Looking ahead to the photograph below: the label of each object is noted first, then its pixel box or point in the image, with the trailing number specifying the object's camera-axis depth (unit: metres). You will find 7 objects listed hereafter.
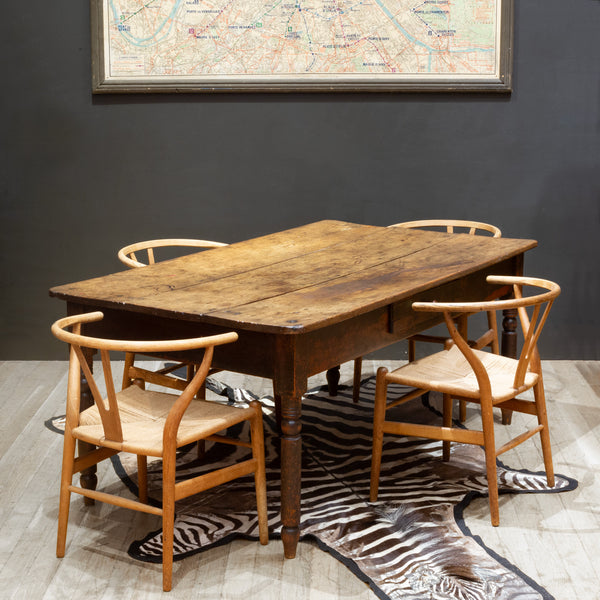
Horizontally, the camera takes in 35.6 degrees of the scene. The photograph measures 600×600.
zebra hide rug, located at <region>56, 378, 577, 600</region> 2.66
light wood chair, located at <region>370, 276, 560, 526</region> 2.94
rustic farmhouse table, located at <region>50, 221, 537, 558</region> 2.64
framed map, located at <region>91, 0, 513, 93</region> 4.44
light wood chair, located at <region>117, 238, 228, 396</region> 3.14
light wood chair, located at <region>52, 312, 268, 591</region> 2.55
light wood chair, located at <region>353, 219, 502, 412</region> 3.82
